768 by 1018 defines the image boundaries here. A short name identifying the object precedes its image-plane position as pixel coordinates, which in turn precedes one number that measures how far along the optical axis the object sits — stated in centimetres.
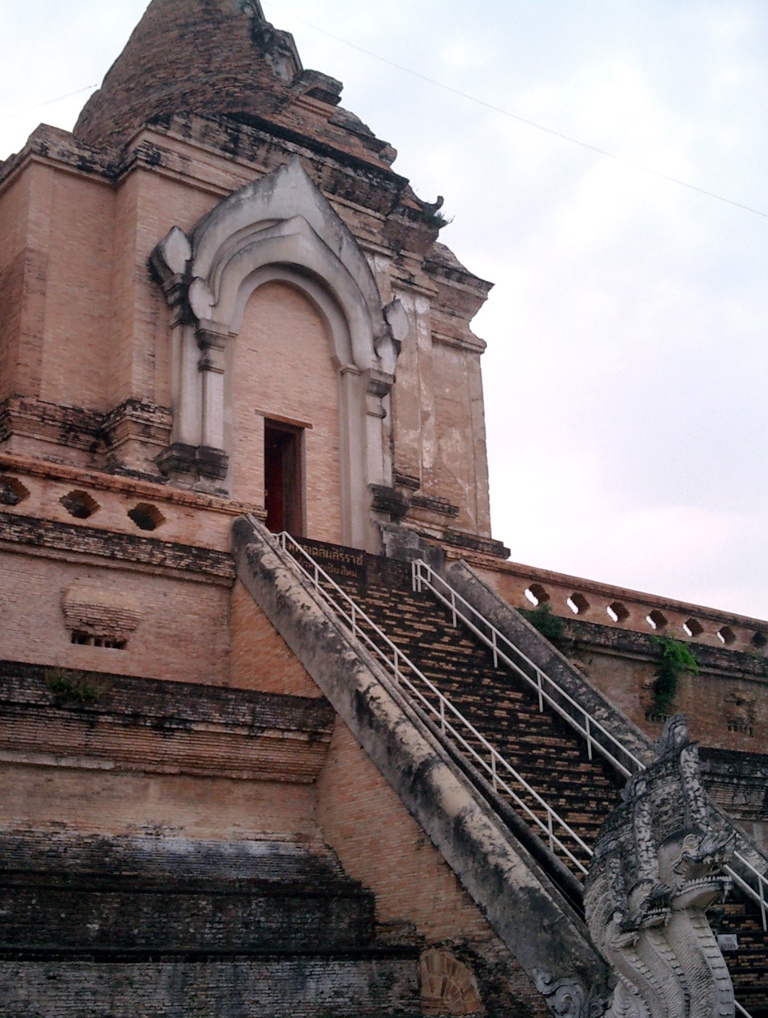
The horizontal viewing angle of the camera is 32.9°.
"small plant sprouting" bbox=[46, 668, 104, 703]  988
